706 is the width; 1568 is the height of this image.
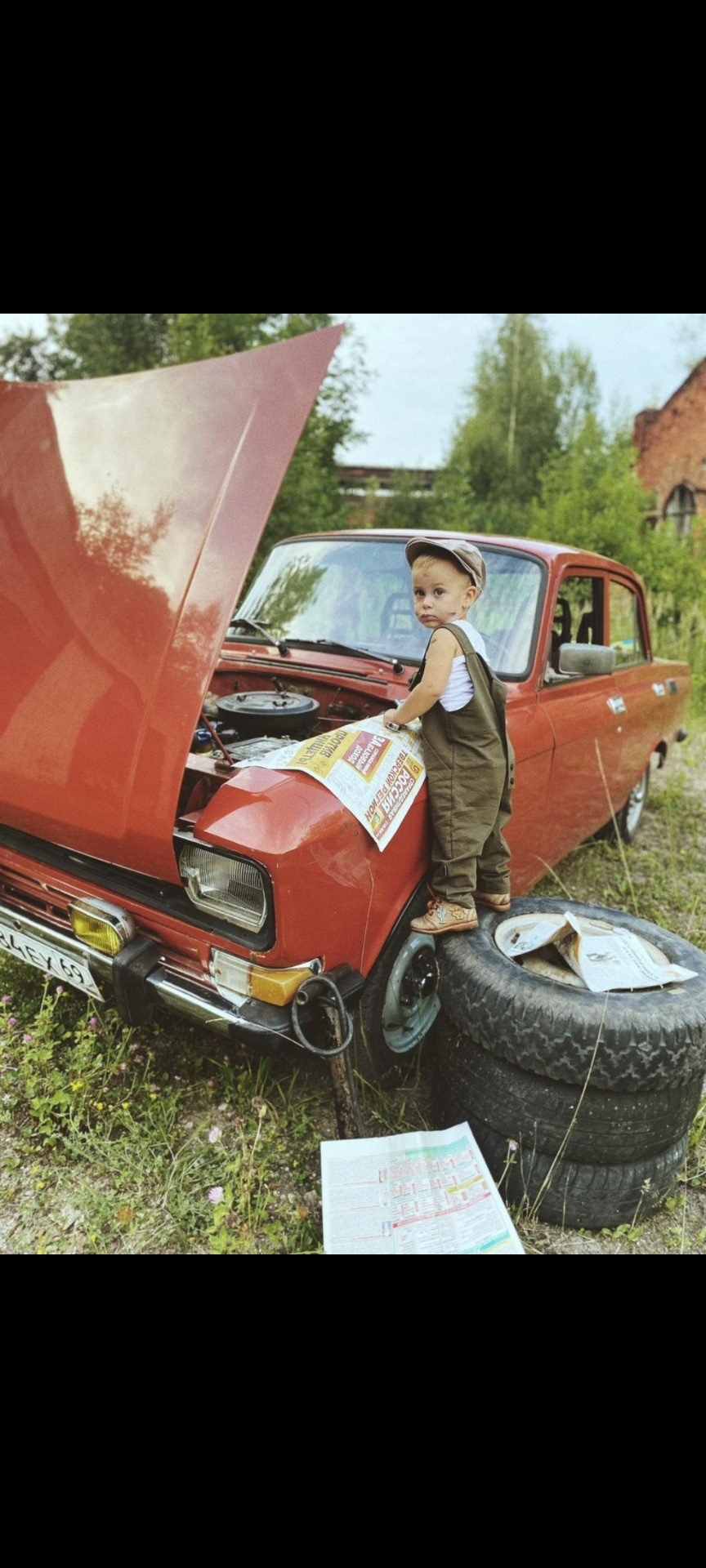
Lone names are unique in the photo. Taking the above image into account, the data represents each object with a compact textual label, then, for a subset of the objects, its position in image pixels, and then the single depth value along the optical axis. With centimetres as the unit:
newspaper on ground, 194
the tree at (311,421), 988
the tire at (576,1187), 214
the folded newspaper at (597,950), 227
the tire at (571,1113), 206
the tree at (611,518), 1098
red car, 195
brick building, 1728
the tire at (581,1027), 200
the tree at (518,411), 2322
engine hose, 195
